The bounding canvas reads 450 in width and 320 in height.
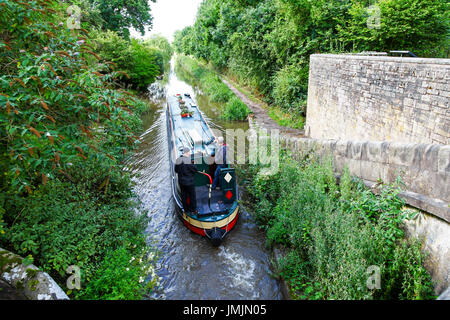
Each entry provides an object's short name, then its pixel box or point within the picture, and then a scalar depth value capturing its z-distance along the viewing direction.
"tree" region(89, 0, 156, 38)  18.03
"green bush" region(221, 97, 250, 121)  14.43
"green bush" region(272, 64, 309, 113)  12.34
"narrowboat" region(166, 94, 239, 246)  5.91
